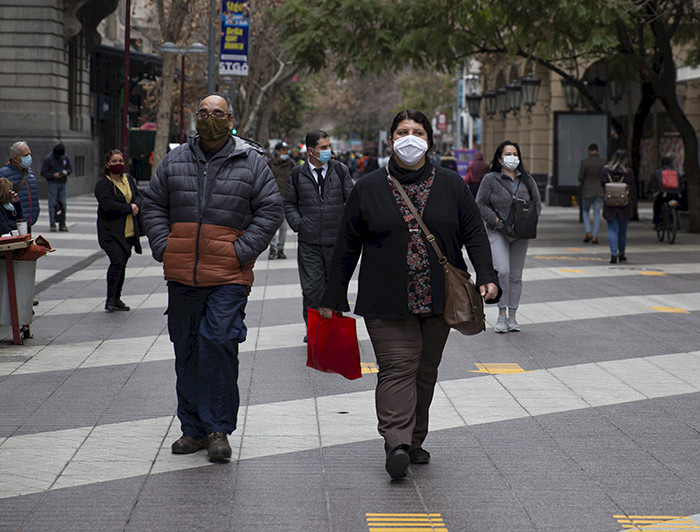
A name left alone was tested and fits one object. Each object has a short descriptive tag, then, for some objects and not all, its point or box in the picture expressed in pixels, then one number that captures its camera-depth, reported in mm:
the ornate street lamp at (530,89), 28750
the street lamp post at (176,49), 28984
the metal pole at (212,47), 26531
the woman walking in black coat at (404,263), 5578
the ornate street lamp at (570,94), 27359
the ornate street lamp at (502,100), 32338
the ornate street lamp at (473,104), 34056
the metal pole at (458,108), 67088
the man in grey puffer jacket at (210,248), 5844
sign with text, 23875
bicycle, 20844
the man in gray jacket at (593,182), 20656
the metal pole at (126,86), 26281
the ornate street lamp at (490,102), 35219
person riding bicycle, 20594
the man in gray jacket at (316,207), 9812
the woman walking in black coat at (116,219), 11602
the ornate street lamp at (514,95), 30922
